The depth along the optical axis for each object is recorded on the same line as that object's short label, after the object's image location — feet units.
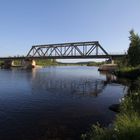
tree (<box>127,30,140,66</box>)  156.26
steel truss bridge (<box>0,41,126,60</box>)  249.61
